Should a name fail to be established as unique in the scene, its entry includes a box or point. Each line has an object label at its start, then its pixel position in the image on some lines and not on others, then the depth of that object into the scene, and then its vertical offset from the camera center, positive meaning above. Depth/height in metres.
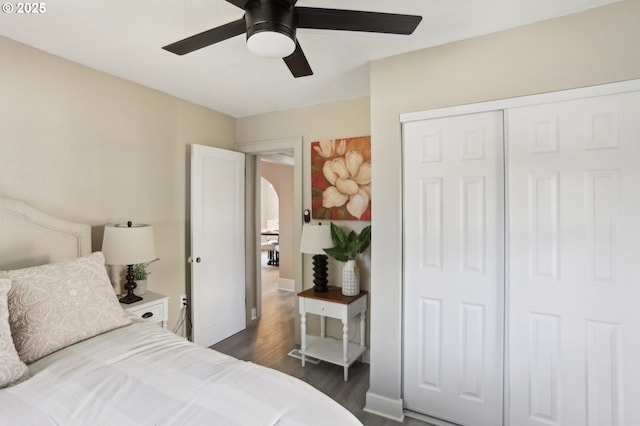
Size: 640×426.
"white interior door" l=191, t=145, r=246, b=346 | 3.08 -0.32
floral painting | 2.92 +0.34
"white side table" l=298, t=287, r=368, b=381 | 2.61 -0.88
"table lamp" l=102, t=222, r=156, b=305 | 2.16 -0.23
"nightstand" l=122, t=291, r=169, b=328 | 2.21 -0.68
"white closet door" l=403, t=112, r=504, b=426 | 1.91 -0.35
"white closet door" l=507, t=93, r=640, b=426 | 1.60 -0.27
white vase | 2.74 -0.58
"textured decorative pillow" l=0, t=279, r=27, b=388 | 1.20 -0.57
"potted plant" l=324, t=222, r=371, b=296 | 2.73 -0.36
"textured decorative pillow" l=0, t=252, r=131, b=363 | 1.41 -0.46
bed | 1.04 -0.64
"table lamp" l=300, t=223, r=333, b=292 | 2.76 -0.24
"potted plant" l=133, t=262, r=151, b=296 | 2.42 -0.51
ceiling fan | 1.19 +0.78
